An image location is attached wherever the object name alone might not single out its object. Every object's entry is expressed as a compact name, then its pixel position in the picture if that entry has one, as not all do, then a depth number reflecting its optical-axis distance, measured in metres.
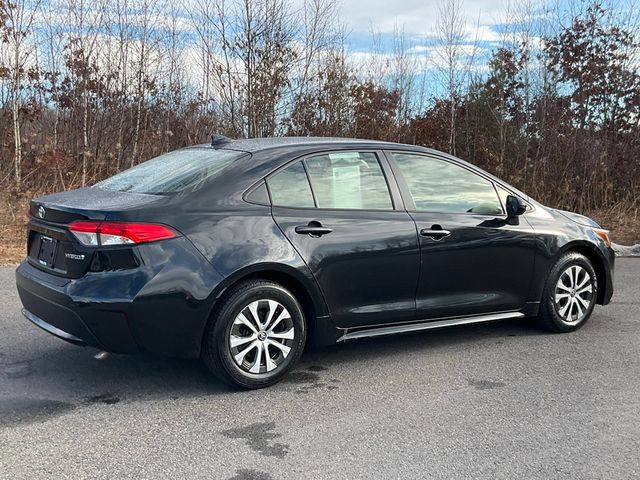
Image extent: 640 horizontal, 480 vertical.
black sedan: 3.80
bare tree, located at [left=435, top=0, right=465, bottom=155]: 15.22
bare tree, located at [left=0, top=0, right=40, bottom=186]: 11.83
